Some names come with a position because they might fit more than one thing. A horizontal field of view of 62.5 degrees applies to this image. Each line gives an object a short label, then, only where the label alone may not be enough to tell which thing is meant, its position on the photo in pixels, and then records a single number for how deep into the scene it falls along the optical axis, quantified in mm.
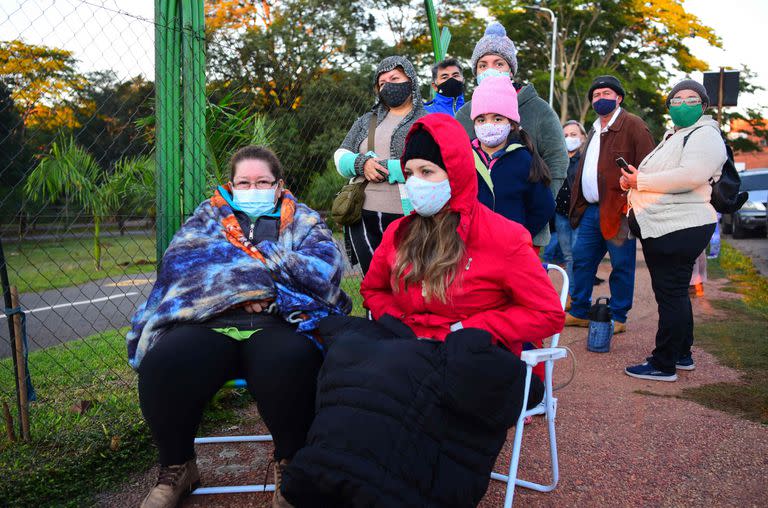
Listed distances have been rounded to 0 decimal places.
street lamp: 23491
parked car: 17375
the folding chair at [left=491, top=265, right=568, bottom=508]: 2383
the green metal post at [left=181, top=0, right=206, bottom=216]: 3451
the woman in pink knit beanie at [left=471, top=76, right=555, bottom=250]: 3465
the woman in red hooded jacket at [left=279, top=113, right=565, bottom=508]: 2008
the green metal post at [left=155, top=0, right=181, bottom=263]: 3381
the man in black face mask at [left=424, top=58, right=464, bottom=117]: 4285
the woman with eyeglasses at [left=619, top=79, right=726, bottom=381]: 4148
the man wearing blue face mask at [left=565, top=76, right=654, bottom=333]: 5148
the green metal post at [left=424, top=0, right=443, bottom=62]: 5582
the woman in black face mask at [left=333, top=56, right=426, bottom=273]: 3766
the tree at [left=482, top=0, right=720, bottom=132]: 24297
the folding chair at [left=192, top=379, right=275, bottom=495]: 2758
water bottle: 5141
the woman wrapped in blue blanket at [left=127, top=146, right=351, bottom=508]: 2609
